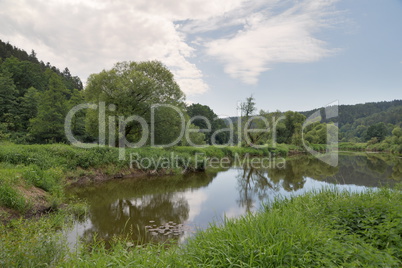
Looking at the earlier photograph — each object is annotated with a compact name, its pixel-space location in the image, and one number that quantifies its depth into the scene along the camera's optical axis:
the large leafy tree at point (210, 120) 59.09
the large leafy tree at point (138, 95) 17.22
